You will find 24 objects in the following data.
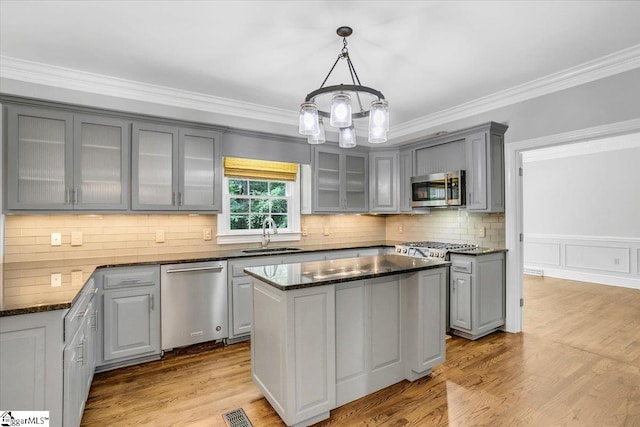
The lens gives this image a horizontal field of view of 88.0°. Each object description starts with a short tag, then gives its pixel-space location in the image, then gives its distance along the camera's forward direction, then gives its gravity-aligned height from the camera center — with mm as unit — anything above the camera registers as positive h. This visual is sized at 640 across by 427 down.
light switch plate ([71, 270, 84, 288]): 2029 -425
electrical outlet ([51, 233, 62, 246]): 3041 -226
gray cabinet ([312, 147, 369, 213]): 4441 +473
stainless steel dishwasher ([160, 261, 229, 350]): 3078 -855
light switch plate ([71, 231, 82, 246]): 3129 -223
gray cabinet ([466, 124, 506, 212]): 3686 +498
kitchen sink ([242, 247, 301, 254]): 3717 -423
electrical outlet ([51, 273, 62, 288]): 1987 -422
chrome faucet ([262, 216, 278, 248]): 4156 -197
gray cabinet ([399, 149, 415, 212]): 4637 +529
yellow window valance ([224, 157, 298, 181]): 4008 +575
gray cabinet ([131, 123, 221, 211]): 3225 +470
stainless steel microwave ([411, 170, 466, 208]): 3908 +310
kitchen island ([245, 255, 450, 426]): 2014 -796
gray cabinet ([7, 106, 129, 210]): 2734 +474
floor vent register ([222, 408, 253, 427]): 2106 -1333
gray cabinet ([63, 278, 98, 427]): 1684 -834
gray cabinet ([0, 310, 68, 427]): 1528 -700
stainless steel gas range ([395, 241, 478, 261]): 3709 -401
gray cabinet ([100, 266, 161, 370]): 2795 -877
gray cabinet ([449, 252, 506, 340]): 3482 -872
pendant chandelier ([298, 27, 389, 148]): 2107 +652
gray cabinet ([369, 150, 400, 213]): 4777 +472
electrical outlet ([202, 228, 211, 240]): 3812 -221
